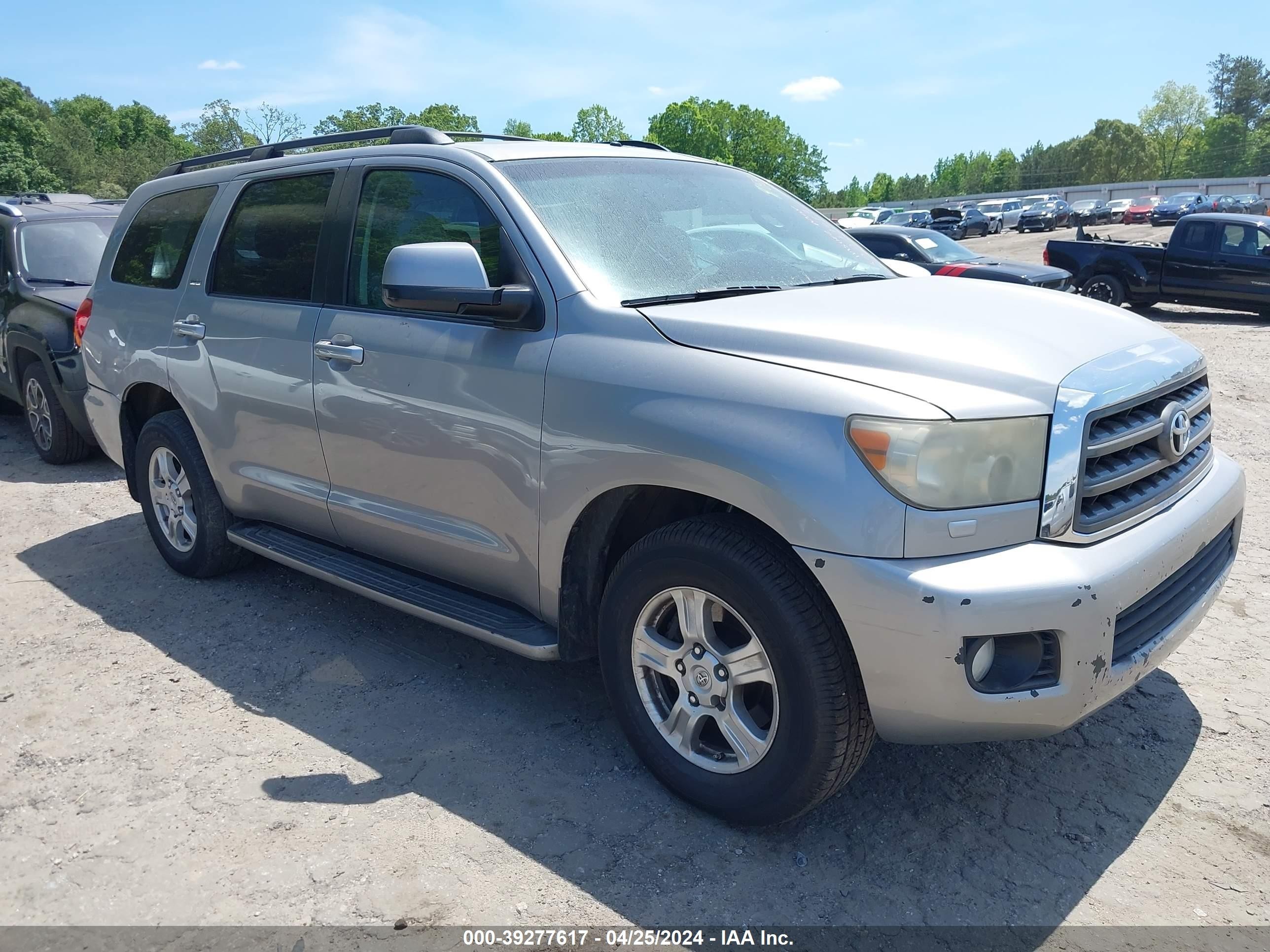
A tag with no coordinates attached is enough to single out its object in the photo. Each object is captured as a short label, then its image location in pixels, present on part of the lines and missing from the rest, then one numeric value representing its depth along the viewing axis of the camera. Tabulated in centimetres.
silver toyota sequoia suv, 252
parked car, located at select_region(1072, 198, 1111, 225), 5678
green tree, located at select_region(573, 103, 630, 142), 10706
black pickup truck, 1509
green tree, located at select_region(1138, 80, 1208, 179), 12544
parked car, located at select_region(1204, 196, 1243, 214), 4442
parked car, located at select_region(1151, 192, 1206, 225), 5047
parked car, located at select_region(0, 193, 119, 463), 745
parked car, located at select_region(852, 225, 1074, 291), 1245
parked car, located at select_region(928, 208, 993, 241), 4225
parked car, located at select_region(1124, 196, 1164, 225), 5394
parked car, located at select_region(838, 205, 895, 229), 4451
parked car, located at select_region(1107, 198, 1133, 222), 5809
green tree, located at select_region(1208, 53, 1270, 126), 12075
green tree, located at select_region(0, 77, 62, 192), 5034
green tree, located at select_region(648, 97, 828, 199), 10606
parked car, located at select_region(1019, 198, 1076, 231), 5106
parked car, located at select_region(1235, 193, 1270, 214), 4559
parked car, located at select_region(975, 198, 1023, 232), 5544
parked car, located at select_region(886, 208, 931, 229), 4169
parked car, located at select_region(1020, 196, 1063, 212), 5627
